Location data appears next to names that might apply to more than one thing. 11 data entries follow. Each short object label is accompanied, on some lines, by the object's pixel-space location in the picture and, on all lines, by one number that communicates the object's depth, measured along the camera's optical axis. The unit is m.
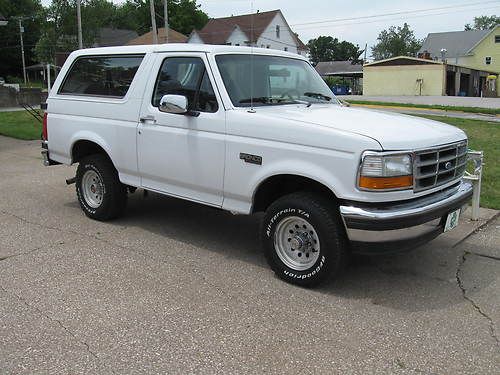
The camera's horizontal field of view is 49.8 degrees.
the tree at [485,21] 117.88
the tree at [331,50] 134.88
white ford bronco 3.96
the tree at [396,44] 104.38
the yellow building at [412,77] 49.69
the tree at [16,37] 69.44
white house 60.00
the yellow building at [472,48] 72.56
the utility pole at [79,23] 36.38
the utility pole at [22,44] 63.73
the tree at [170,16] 87.75
